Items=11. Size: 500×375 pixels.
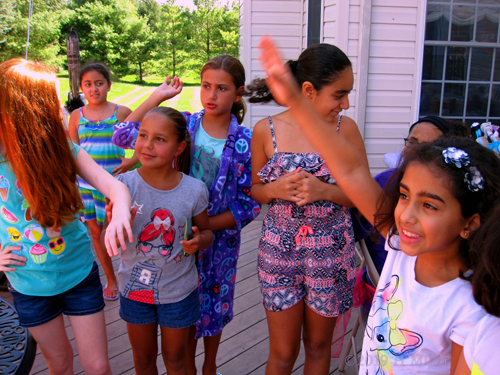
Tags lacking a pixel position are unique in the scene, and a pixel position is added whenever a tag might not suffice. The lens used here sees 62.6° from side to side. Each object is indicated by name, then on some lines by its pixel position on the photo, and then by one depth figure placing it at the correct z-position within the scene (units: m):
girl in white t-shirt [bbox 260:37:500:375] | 1.03
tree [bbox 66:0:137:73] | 20.88
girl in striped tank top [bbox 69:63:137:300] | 3.00
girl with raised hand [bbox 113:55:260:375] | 1.93
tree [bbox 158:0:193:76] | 20.11
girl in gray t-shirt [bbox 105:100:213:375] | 1.67
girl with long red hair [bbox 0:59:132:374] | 1.49
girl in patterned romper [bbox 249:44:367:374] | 1.64
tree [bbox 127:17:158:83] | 21.06
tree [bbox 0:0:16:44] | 16.88
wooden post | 5.23
